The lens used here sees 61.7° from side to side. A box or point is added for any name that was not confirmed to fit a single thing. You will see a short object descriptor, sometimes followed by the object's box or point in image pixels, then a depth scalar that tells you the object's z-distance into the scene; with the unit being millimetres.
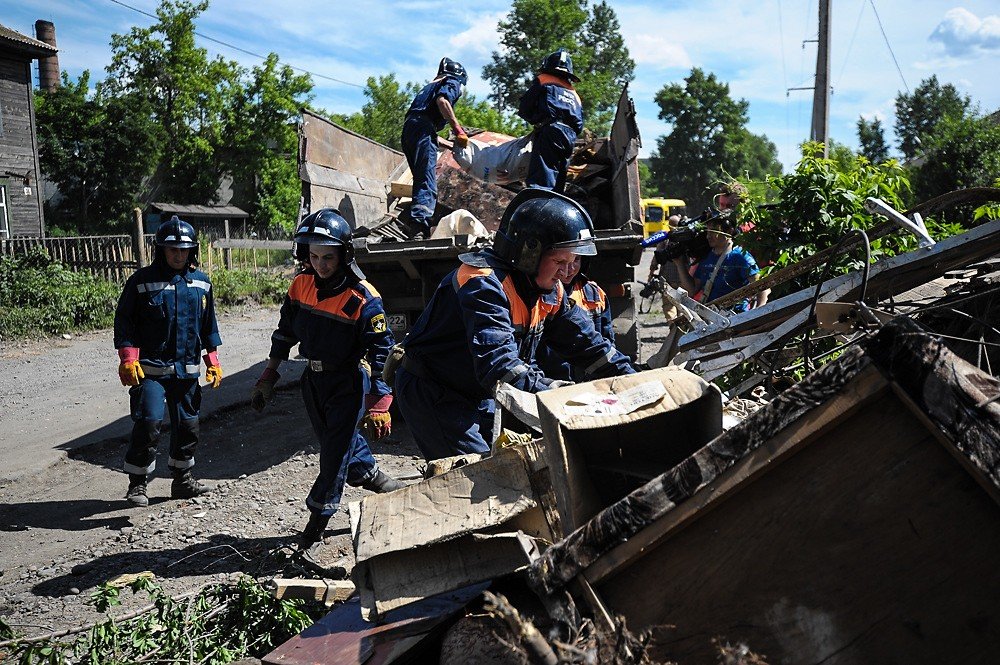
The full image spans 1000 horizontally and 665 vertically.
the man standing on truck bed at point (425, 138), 7047
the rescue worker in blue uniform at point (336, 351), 4547
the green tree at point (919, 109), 56812
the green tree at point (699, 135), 60438
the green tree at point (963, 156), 14414
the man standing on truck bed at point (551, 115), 6656
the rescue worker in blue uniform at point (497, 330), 3117
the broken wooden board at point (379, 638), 1941
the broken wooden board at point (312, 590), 3127
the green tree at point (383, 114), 37312
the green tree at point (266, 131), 31970
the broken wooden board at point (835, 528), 1259
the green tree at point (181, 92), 31141
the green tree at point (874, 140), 52272
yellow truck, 34588
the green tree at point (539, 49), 44375
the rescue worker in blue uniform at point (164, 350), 5383
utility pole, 15961
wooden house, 22594
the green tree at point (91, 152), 28500
